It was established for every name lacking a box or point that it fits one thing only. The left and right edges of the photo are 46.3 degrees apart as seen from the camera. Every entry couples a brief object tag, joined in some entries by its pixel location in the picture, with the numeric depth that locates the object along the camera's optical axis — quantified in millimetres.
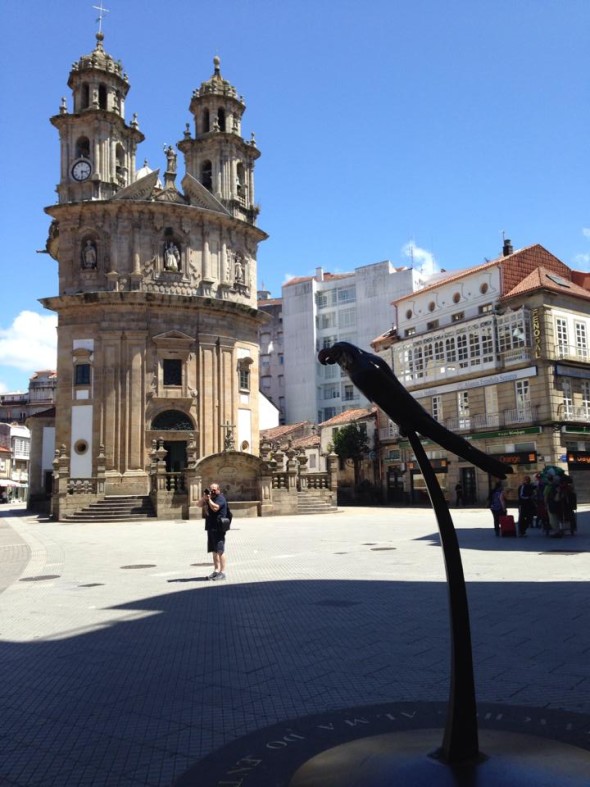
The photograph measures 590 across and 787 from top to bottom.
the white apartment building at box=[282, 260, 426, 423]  72062
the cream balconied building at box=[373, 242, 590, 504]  38812
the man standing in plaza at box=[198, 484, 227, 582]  12359
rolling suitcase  18656
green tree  53281
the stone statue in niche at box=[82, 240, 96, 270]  39688
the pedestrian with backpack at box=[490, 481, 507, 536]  19328
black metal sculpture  4004
